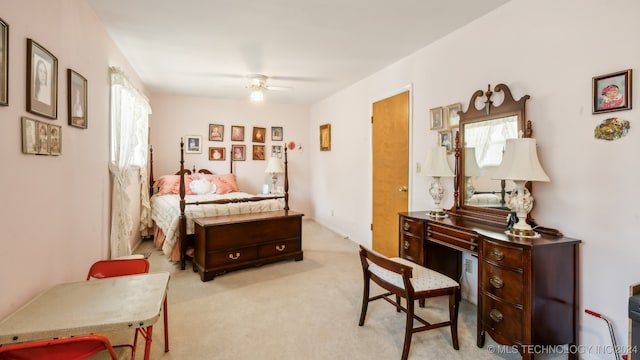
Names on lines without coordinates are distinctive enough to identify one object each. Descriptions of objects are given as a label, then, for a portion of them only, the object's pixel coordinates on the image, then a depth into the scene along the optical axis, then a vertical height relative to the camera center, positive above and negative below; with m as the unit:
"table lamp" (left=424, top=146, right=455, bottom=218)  2.75 +0.10
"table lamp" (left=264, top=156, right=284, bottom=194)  5.89 +0.20
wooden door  3.65 +0.14
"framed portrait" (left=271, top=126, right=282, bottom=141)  6.26 +0.93
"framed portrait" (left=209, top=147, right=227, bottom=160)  5.75 +0.47
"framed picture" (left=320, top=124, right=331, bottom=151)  5.59 +0.78
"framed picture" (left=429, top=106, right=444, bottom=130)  3.05 +0.62
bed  3.34 -0.47
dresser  1.77 -0.66
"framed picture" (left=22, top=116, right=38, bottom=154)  1.50 +0.21
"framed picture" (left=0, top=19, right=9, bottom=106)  1.33 +0.49
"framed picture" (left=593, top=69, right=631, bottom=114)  1.72 +0.51
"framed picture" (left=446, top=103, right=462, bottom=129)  2.83 +0.61
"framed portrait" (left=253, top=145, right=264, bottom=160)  6.12 +0.53
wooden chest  3.28 -0.71
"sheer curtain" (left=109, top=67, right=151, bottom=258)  2.90 +0.28
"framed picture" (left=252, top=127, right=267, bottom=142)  6.10 +0.89
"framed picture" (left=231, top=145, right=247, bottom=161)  5.92 +0.51
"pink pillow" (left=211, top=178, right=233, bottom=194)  5.19 -0.14
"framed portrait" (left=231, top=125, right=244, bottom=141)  5.91 +0.87
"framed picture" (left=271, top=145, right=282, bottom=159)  6.29 +0.56
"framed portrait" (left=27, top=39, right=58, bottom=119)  1.56 +0.52
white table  1.22 -0.59
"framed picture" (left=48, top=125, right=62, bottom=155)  1.78 +0.22
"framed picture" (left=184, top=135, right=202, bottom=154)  5.58 +0.61
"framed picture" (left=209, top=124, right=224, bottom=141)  5.74 +0.86
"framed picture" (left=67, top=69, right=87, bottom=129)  2.06 +0.55
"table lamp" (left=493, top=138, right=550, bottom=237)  1.94 +0.05
